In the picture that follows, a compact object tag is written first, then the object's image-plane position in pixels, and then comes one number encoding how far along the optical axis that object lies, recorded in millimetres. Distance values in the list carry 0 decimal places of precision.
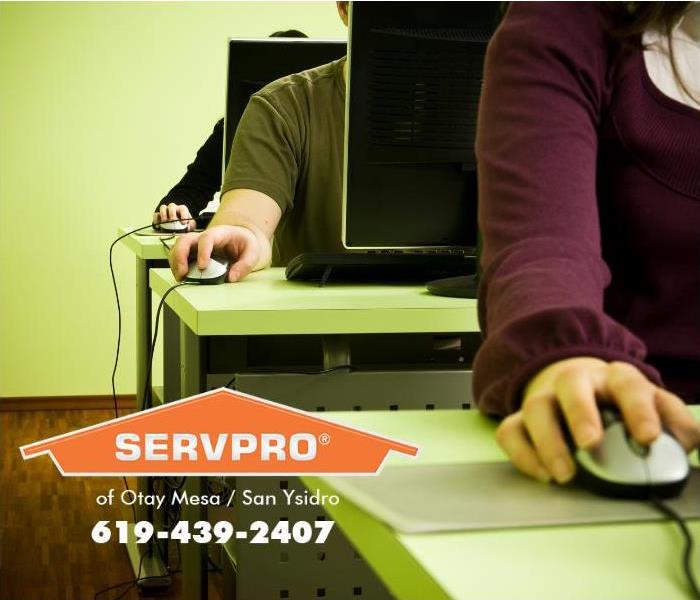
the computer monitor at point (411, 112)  1457
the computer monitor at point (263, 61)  2283
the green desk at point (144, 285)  2332
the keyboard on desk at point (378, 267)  1484
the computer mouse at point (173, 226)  2826
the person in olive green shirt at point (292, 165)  1769
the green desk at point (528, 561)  402
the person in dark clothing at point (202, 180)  3326
